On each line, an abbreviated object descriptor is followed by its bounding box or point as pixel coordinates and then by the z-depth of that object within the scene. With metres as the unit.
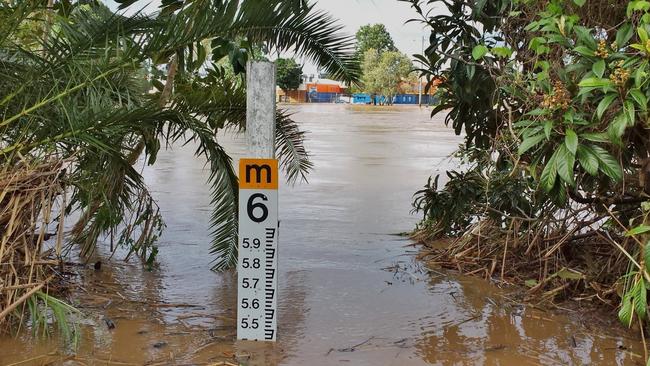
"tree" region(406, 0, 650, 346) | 4.09
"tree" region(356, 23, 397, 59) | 75.94
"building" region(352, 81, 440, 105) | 71.66
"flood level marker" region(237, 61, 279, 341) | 4.39
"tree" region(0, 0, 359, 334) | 4.36
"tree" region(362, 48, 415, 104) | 64.25
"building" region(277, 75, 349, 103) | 80.14
